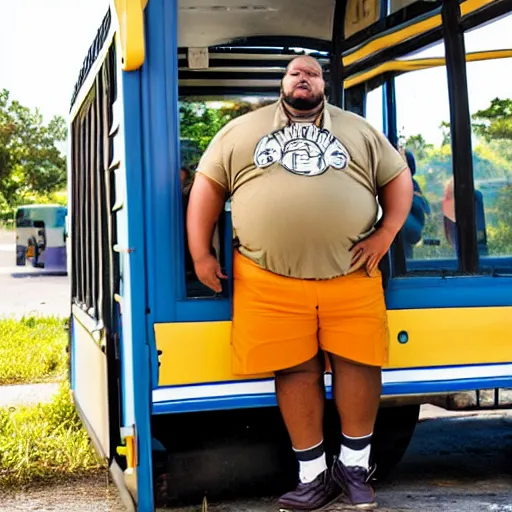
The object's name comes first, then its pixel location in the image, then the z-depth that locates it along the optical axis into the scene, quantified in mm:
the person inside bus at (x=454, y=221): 3875
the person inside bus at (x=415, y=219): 3896
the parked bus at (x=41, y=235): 24984
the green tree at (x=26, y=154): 41281
